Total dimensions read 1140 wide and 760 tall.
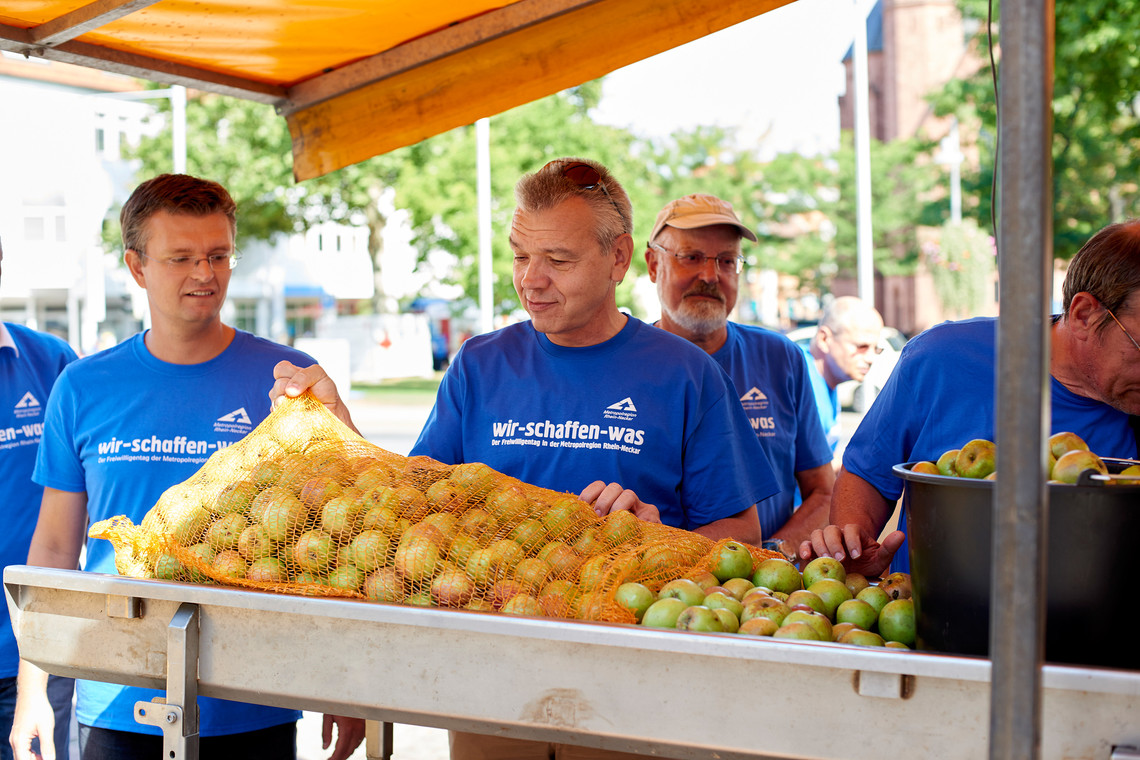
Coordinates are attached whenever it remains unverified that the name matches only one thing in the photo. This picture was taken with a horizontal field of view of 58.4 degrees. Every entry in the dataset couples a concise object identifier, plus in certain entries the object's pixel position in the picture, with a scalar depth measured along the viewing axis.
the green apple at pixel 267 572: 2.15
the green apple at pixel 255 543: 2.23
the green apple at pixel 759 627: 1.86
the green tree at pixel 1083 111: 12.90
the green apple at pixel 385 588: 2.07
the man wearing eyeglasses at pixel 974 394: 2.49
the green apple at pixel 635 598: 1.98
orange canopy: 3.38
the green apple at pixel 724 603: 1.97
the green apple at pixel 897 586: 2.11
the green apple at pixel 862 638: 1.86
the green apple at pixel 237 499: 2.41
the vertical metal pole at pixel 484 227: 13.20
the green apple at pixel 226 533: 2.30
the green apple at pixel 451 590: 2.07
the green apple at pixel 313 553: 2.18
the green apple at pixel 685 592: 1.99
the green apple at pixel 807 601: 2.02
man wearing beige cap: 4.08
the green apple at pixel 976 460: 1.81
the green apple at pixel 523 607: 1.98
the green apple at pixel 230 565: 2.18
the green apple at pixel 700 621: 1.85
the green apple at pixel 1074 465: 1.68
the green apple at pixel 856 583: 2.31
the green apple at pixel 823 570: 2.26
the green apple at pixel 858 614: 2.03
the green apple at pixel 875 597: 2.09
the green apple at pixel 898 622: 1.94
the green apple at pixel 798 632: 1.83
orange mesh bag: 2.08
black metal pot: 1.61
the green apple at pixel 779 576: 2.21
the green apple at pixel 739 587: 2.10
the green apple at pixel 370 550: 2.14
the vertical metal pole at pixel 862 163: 9.65
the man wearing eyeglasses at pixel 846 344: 5.57
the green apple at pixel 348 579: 2.11
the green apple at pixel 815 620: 1.88
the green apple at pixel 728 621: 1.87
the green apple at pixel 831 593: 2.11
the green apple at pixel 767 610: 1.92
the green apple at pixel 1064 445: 1.83
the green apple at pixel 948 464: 1.87
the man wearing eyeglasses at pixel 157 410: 2.95
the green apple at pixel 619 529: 2.29
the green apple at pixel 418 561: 2.09
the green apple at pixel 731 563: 2.24
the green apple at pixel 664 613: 1.91
